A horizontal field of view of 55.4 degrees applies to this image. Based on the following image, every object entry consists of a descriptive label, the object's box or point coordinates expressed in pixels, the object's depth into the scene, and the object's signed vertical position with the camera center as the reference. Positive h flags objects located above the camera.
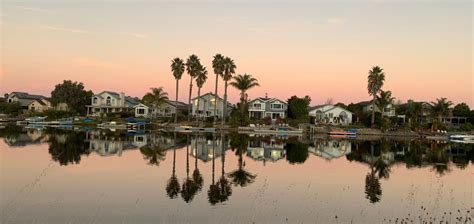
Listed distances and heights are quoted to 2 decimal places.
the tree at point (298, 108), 103.31 +3.96
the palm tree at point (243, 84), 99.38 +8.87
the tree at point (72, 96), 121.72 +6.57
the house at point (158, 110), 111.44 +3.08
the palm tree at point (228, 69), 97.14 +11.72
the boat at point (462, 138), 82.06 -1.66
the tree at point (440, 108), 97.31 +4.48
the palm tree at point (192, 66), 98.00 +12.33
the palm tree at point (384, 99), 98.99 +6.22
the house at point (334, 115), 105.75 +2.56
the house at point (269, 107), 107.81 +4.16
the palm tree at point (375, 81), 95.81 +9.81
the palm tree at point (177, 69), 98.19 +11.62
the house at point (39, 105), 135.88 +4.27
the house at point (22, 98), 140.50 +6.38
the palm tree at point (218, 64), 96.19 +12.63
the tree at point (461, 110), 108.94 +4.64
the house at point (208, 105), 112.62 +4.47
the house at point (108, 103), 118.76 +4.68
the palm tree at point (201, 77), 98.56 +10.11
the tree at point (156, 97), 107.31 +5.96
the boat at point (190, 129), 86.94 -1.22
